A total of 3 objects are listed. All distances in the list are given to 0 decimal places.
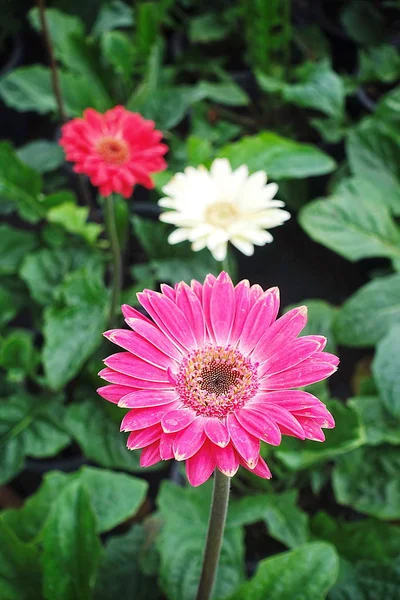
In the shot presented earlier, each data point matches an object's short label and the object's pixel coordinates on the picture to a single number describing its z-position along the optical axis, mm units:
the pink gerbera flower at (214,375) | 477
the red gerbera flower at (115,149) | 941
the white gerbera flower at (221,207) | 838
